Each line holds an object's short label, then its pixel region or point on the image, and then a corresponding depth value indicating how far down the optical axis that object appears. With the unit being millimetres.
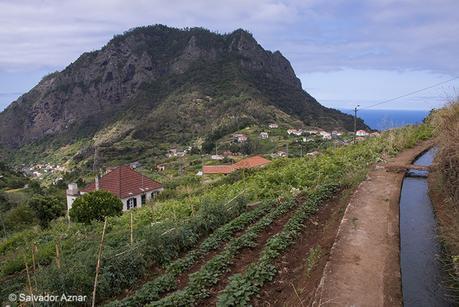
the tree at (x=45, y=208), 26641
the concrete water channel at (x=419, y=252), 5625
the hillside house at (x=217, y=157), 80562
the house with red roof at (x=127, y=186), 37094
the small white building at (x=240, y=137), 92062
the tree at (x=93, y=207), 20773
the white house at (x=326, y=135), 91562
